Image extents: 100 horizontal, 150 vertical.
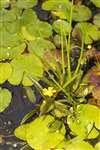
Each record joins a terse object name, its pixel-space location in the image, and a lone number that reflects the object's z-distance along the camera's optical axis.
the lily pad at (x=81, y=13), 0.96
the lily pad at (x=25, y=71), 0.86
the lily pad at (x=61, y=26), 0.92
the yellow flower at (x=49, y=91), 0.83
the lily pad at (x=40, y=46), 0.89
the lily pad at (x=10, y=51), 0.89
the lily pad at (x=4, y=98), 0.85
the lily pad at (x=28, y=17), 0.94
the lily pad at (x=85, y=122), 0.80
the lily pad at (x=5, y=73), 0.86
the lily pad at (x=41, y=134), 0.79
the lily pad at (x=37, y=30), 0.91
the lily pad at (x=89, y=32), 0.92
